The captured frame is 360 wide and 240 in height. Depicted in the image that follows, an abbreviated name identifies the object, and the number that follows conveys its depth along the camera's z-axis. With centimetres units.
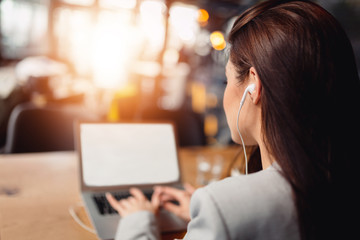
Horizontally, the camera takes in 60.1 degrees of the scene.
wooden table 94
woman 59
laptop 119
